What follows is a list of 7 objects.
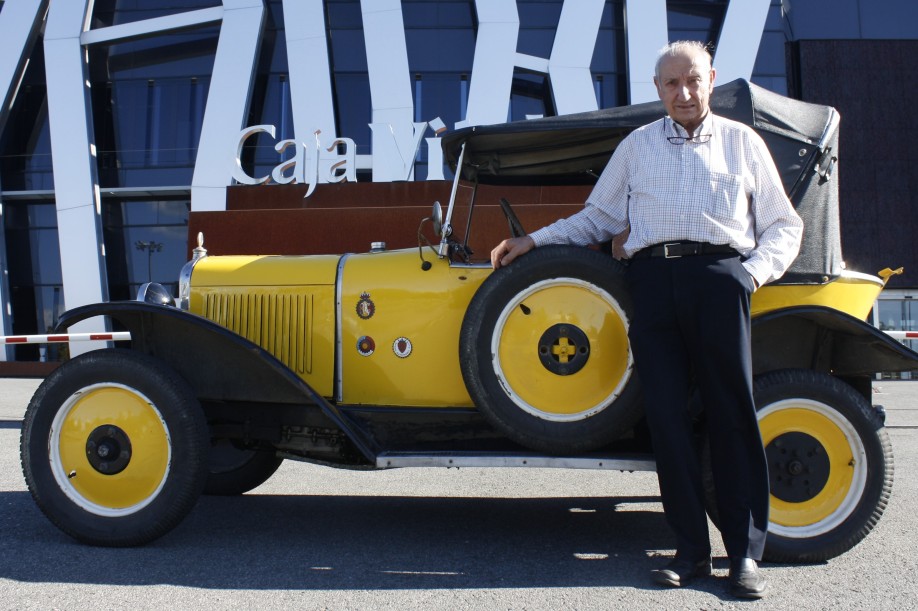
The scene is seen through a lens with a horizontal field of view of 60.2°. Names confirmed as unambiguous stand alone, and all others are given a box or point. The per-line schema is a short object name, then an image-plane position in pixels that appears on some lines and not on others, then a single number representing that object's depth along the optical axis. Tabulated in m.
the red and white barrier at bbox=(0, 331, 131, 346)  8.65
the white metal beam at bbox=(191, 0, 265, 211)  19.97
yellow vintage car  3.44
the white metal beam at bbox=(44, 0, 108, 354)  20.27
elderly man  3.09
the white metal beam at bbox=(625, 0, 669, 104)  20.12
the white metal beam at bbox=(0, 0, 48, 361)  21.16
